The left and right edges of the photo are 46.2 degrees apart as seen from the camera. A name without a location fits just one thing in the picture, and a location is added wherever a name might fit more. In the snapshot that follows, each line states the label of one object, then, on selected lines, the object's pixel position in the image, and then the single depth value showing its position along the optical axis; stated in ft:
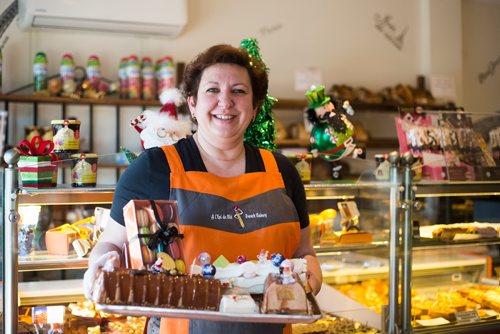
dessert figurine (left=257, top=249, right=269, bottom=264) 5.19
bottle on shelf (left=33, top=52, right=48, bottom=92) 14.99
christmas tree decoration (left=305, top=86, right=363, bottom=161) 9.56
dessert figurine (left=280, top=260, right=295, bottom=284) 4.93
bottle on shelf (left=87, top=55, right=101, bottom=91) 15.53
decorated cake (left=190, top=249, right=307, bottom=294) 5.11
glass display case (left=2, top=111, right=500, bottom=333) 8.71
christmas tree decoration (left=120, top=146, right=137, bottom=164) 7.70
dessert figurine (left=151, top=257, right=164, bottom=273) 4.85
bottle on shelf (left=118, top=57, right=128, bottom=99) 16.16
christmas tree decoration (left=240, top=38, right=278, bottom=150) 8.79
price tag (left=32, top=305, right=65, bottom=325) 7.34
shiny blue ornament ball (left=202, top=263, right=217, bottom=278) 5.01
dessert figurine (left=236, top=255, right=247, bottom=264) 5.23
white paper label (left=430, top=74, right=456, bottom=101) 20.24
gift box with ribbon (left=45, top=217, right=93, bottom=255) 7.48
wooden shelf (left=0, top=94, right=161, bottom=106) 15.05
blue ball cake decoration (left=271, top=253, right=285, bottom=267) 5.14
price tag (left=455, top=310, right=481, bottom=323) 9.56
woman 5.43
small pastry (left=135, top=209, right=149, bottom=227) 4.90
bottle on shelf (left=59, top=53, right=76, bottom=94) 15.24
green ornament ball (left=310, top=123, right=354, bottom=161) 9.55
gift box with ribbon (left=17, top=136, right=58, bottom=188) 7.00
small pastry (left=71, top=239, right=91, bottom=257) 7.47
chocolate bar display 9.39
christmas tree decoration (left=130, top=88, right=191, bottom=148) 7.99
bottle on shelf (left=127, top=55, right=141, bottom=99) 15.88
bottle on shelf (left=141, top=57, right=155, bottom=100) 16.16
